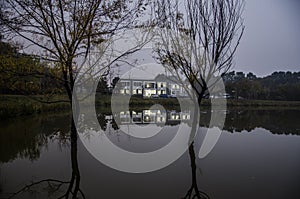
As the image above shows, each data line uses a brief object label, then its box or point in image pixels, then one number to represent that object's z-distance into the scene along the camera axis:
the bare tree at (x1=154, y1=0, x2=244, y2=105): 6.35
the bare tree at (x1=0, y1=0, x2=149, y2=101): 4.51
